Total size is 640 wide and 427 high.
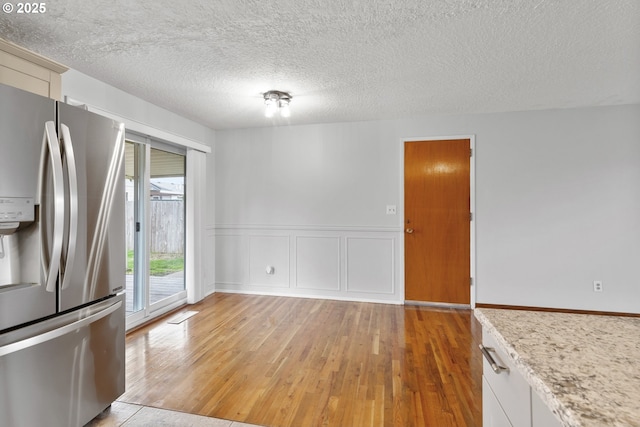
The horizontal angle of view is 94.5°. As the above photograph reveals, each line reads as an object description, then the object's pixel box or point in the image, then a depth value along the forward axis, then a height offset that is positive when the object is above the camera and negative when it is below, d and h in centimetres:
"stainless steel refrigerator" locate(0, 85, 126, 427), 134 -24
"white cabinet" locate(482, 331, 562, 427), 68 -49
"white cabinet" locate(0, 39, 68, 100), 161 +85
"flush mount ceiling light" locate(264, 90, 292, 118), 302 +120
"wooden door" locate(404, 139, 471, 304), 379 -7
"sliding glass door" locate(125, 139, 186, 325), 320 -12
